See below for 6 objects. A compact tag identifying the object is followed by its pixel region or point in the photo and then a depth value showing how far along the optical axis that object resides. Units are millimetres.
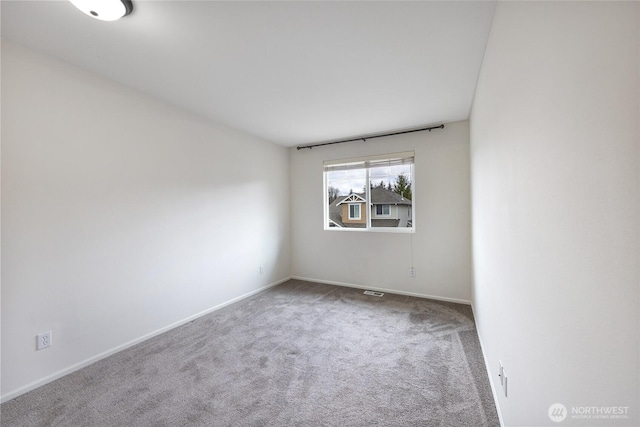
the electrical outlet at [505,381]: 1368
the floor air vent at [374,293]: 3728
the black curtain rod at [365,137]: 3475
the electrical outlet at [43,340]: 1853
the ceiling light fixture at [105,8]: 1393
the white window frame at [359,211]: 4180
